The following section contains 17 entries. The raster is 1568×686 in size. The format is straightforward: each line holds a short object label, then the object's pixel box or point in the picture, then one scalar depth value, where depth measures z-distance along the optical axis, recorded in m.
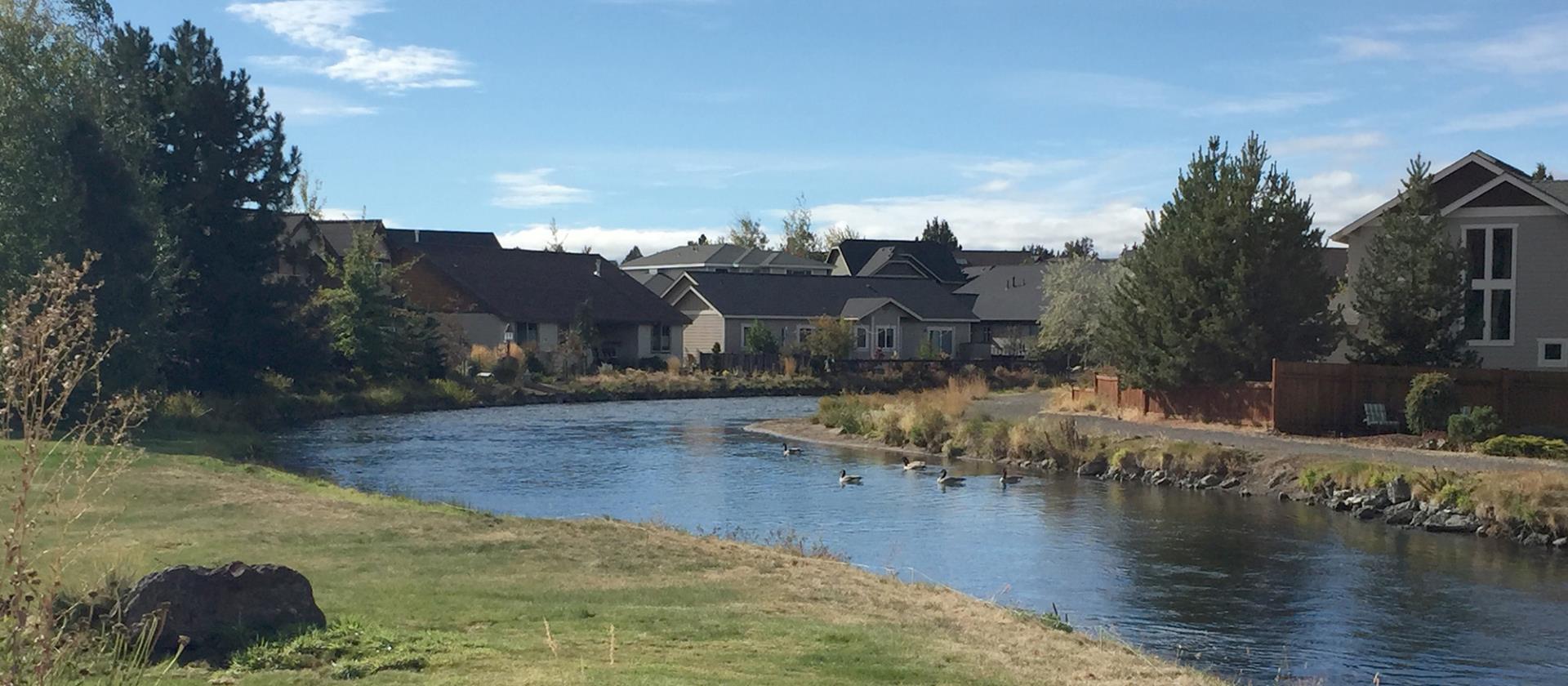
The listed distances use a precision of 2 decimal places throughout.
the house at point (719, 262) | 113.06
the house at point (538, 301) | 72.81
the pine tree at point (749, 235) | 156.12
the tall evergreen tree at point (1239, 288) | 38.97
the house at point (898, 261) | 106.12
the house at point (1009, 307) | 82.56
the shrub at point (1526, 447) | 30.00
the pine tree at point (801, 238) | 155.12
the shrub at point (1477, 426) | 31.67
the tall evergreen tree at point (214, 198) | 45.00
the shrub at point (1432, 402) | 32.88
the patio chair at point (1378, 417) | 34.72
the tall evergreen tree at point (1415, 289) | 35.62
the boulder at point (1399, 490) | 28.11
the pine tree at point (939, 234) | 151.25
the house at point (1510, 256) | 37.53
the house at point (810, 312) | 79.69
